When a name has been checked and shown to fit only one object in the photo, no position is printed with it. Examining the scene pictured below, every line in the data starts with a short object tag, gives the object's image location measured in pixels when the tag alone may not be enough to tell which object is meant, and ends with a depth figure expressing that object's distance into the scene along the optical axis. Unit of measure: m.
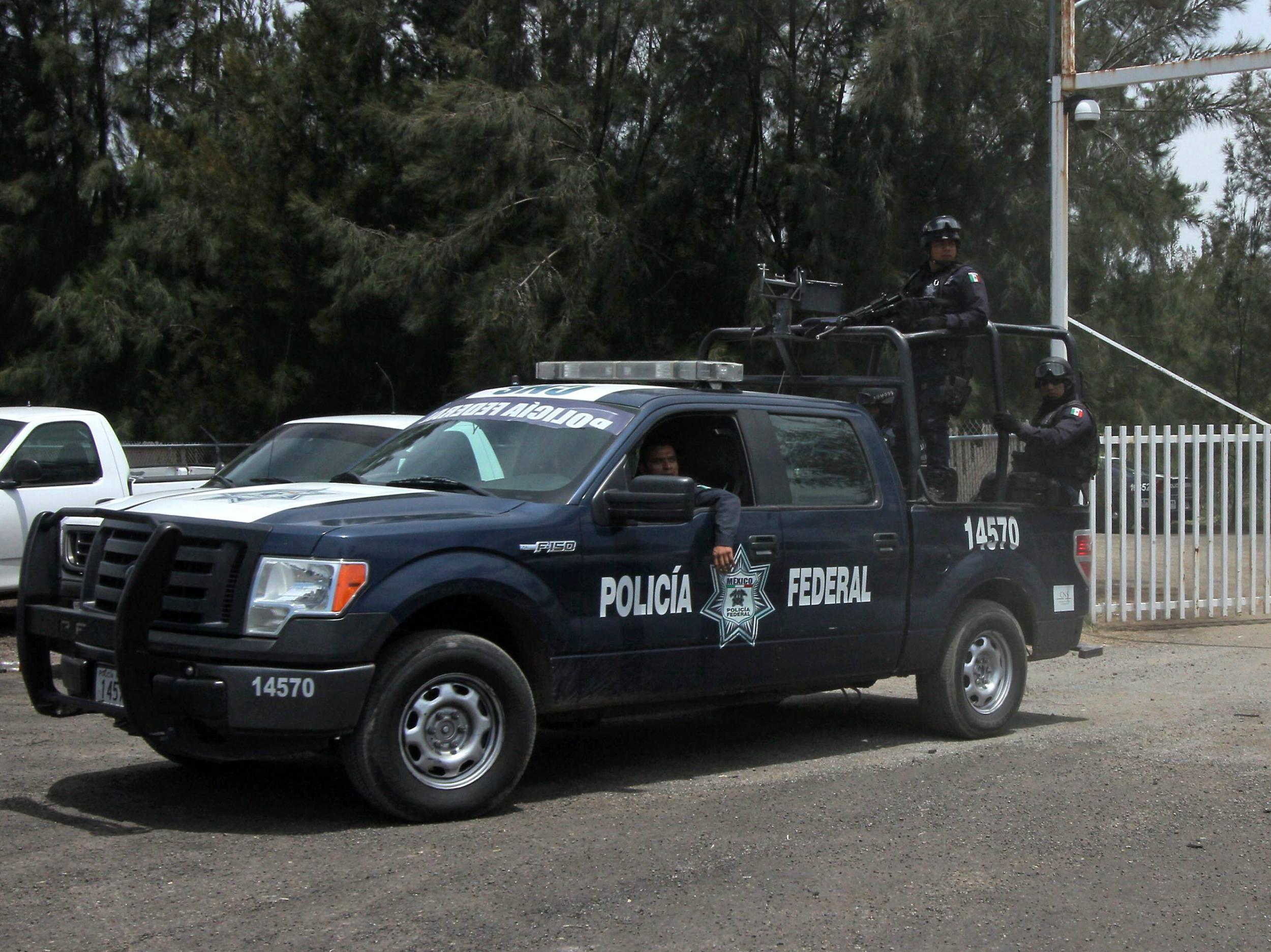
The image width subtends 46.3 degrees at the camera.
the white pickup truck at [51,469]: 11.43
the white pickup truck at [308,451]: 11.09
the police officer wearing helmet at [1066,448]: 9.09
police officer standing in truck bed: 8.65
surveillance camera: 13.33
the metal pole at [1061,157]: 13.47
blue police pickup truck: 5.68
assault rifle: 8.63
